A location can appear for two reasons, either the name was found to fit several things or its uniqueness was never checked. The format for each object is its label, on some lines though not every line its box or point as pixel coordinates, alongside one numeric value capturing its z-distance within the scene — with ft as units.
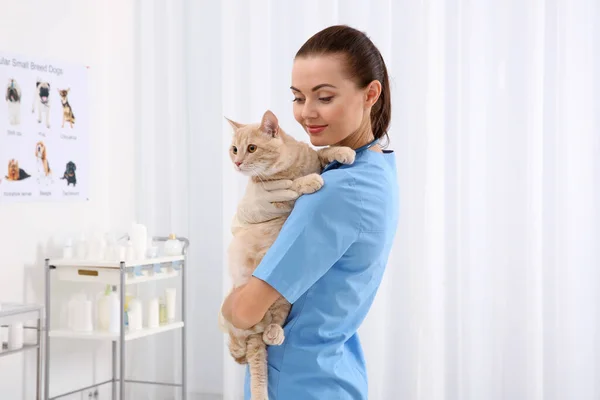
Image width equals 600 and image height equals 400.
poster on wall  9.25
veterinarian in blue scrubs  3.60
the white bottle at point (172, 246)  10.46
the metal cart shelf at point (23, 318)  7.98
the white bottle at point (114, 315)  9.55
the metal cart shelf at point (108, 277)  9.32
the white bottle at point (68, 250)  9.81
